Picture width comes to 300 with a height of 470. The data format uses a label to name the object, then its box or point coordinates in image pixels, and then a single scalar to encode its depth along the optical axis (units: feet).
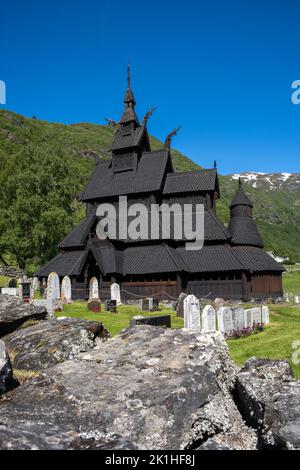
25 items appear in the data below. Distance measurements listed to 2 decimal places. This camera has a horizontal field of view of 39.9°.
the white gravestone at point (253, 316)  67.41
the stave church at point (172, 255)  122.83
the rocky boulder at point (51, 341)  22.25
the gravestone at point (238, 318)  62.85
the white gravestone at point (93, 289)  102.47
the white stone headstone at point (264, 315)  73.59
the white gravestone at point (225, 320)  59.93
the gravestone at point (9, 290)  98.74
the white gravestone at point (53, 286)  91.55
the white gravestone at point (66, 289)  101.09
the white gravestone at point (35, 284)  117.51
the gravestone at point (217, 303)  82.70
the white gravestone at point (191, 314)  60.08
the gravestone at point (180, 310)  78.52
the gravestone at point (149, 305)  91.91
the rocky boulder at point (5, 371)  17.12
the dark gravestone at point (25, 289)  94.04
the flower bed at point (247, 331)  61.11
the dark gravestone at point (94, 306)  83.10
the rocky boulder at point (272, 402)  13.82
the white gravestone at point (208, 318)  59.41
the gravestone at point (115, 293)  105.40
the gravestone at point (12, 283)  113.39
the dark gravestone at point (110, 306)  85.32
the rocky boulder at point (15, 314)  28.78
